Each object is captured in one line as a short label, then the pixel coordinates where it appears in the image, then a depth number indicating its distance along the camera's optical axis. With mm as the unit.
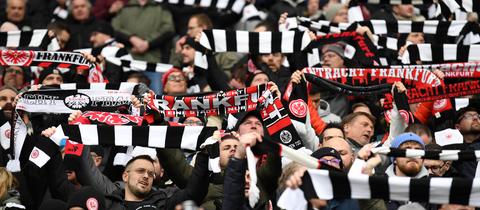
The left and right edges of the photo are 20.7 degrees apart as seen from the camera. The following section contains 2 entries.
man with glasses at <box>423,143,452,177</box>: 11945
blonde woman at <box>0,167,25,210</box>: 12109
